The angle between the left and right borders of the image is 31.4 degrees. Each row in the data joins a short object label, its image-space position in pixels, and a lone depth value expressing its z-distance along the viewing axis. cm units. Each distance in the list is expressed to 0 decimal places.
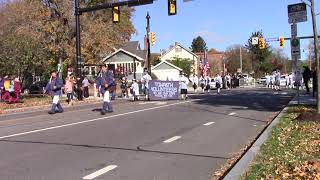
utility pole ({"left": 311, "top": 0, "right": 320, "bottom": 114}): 1569
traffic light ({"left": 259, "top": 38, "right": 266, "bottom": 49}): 6048
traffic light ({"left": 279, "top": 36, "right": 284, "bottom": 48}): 5709
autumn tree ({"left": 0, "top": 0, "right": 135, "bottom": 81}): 4516
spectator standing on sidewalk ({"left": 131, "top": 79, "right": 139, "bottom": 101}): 3139
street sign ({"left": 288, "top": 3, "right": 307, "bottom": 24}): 1788
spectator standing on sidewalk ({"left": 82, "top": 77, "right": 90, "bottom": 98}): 3573
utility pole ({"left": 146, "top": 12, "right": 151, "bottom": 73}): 5006
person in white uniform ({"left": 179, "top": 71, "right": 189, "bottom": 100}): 3148
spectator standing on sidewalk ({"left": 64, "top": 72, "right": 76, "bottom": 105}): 2882
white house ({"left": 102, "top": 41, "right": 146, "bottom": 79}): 8611
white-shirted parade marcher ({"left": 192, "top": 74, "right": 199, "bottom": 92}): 5194
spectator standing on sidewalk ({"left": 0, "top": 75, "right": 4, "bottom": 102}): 3288
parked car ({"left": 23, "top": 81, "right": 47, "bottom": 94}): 5326
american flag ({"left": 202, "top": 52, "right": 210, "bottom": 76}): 7399
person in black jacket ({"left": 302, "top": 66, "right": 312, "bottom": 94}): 3544
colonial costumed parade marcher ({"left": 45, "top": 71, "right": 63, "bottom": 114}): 2281
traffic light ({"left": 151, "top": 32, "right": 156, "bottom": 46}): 5175
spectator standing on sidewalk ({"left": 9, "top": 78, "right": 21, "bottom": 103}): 3092
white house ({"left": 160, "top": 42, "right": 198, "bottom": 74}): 12248
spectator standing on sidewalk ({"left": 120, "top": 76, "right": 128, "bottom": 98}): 3788
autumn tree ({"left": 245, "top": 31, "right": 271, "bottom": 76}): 11856
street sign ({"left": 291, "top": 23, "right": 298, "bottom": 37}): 1932
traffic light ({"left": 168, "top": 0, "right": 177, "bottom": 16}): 3159
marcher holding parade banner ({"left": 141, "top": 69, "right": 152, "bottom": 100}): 3184
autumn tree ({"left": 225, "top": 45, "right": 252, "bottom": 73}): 12492
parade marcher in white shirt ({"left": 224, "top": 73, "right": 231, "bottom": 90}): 5891
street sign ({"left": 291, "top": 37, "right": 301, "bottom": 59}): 2017
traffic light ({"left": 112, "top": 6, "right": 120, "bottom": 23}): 3388
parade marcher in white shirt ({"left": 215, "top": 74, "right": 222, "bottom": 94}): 3888
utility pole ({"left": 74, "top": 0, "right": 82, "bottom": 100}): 3256
